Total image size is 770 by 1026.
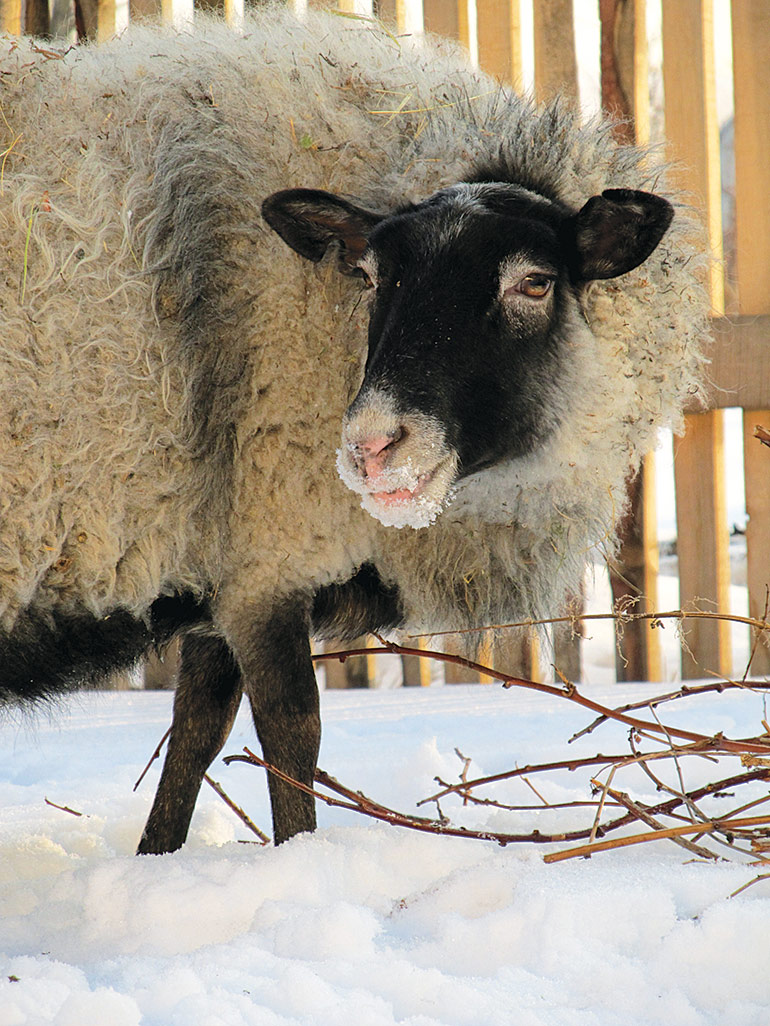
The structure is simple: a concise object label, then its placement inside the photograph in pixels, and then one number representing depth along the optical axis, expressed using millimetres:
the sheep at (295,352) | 4305
